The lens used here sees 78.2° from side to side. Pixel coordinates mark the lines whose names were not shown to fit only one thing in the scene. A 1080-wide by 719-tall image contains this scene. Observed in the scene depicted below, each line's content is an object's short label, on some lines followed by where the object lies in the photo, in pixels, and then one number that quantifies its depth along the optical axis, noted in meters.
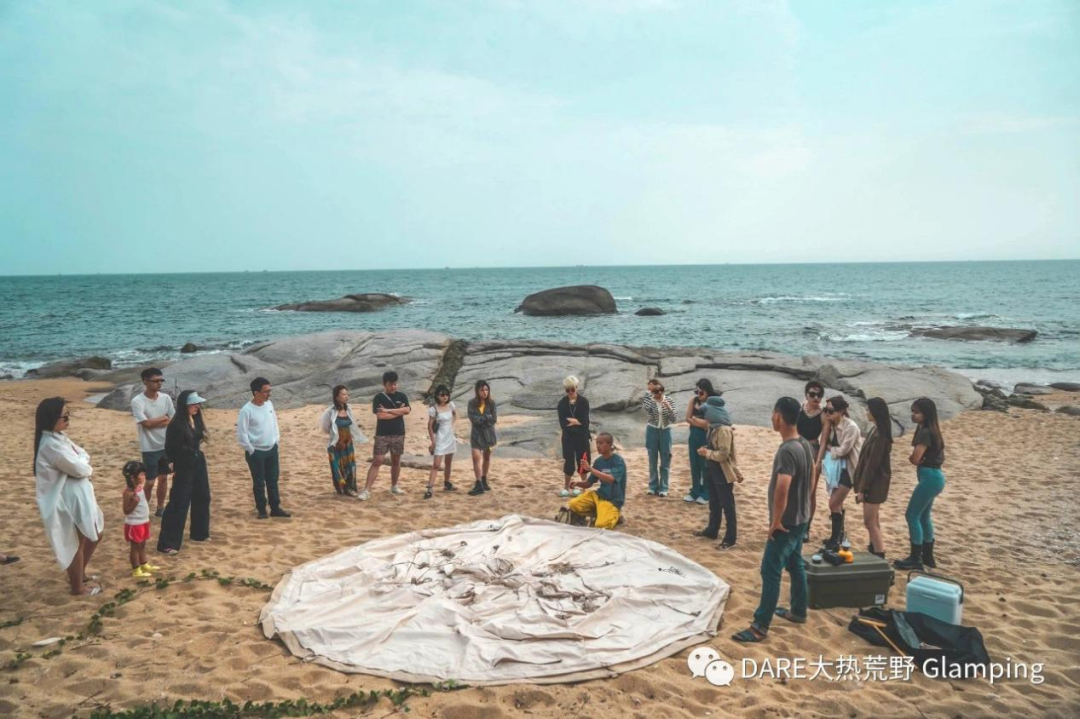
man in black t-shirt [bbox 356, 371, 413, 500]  9.95
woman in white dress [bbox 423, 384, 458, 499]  10.25
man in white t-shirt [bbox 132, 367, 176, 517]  8.09
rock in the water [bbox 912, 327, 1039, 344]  34.72
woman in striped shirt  10.24
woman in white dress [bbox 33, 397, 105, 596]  6.20
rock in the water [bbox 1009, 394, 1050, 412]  18.67
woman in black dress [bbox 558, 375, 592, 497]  9.94
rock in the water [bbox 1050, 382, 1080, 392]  22.73
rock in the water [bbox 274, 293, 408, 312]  55.22
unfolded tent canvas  5.27
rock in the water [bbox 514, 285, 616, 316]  50.50
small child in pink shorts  6.71
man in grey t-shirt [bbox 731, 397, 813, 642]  5.49
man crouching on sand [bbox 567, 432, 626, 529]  8.41
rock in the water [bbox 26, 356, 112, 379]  26.00
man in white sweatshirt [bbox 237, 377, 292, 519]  8.66
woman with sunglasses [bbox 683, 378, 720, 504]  8.94
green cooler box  6.26
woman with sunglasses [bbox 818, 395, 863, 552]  7.78
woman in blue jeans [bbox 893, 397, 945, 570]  7.11
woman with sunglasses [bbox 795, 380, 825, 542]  8.14
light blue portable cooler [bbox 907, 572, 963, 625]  5.70
